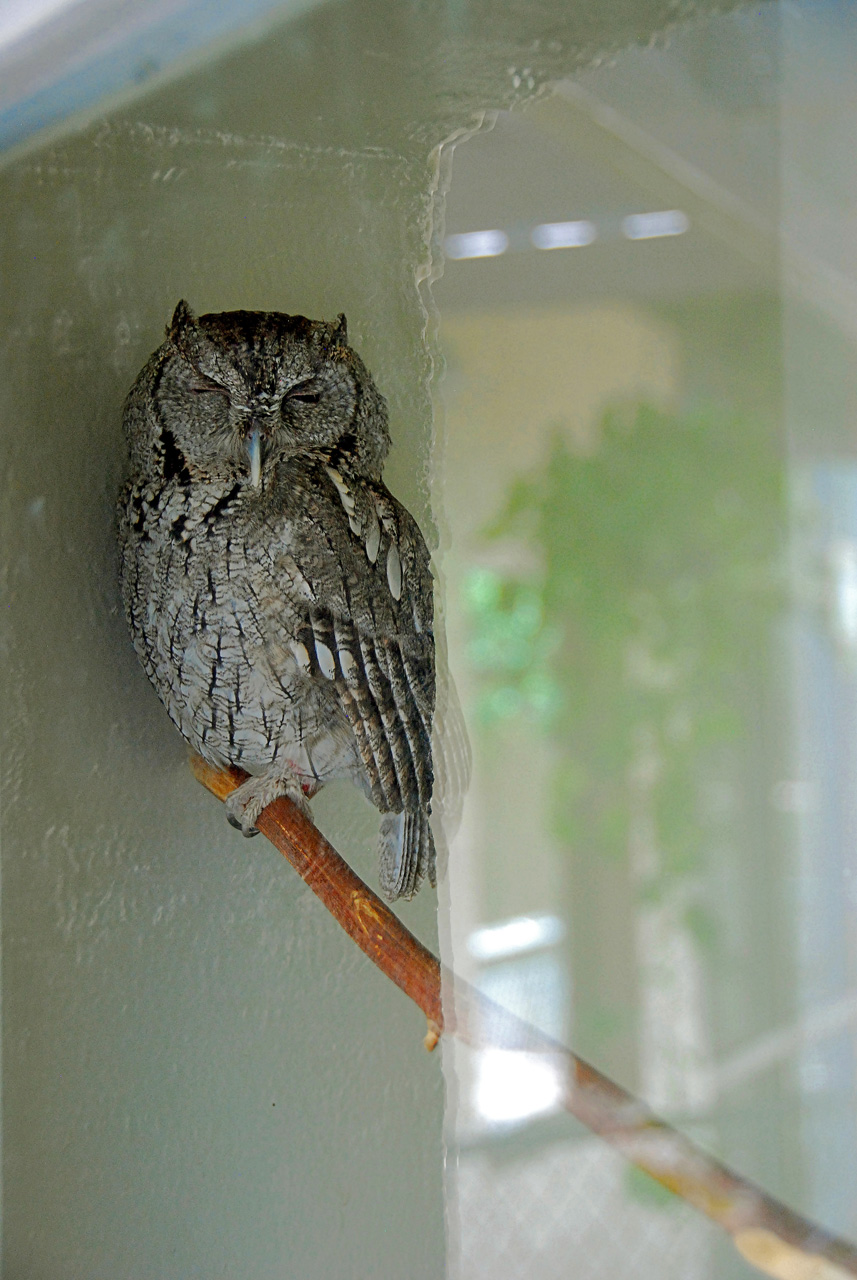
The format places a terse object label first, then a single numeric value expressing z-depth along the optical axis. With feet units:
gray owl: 2.54
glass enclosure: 2.43
